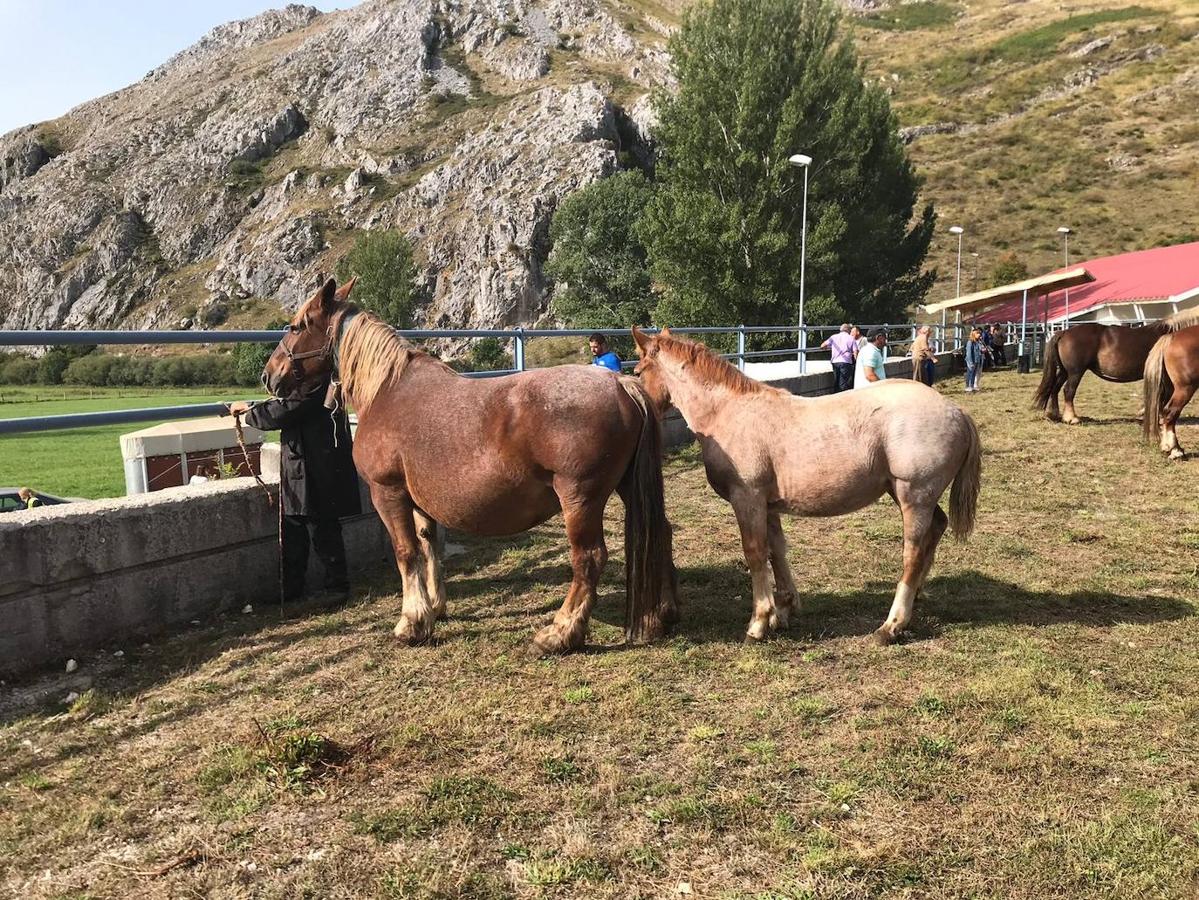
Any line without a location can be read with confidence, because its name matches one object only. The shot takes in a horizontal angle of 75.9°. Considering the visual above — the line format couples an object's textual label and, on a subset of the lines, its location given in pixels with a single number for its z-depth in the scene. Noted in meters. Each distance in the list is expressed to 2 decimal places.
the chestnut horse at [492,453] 3.96
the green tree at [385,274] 72.94
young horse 4.20
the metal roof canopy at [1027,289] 26.38
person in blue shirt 9.52
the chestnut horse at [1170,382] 10.02
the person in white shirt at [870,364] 12.14
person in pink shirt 15.66
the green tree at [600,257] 58.75
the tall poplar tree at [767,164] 31.98
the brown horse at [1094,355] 12.87
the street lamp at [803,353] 16.50
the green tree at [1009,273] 52.50
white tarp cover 8.48
